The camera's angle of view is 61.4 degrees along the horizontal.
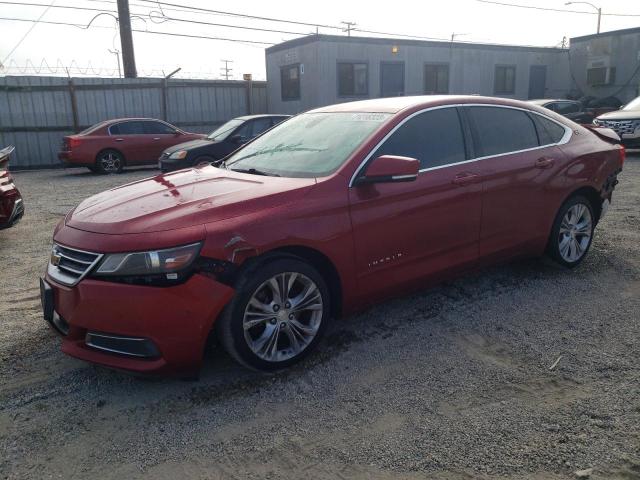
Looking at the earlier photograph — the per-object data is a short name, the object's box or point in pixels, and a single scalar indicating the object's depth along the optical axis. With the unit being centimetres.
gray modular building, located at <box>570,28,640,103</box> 2407
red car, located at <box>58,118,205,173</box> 1416
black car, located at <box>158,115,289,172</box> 1130
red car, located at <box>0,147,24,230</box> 586
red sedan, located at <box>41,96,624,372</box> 294
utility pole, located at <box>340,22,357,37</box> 3291
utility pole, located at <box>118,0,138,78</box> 1928
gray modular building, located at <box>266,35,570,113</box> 1994
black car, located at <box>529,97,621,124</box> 1694
